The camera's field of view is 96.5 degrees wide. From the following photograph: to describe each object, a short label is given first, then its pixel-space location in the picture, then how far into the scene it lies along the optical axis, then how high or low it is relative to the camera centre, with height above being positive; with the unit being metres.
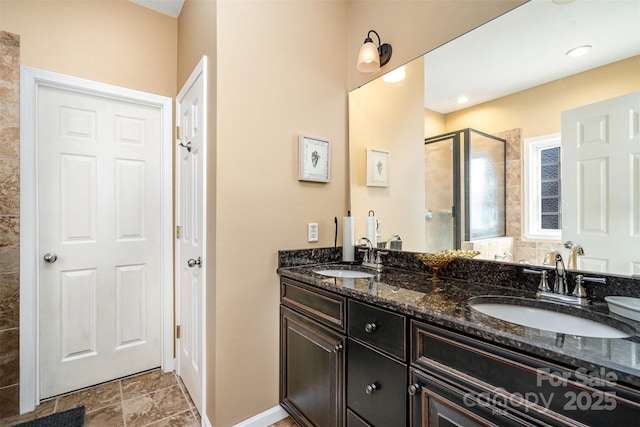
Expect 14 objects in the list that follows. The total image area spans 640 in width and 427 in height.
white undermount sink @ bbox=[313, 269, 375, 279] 1.76 -0.38
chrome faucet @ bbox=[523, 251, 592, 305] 1.05 -0.29
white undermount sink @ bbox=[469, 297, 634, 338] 0.86 -0.36
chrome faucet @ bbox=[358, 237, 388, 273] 1.81 -0.28
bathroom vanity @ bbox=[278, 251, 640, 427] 0.64 -0.43
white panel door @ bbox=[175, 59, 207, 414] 1.67 -0.10
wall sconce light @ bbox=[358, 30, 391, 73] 1.70 +0.97
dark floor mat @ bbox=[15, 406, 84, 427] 1.62 -1.20
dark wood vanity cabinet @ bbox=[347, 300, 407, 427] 1.02 -0.59
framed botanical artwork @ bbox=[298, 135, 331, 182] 1.79 +0.35
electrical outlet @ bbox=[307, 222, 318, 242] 1.85 -0.12
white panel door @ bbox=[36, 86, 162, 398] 1.89 -0.17
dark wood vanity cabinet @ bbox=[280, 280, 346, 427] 1.30 -0.72
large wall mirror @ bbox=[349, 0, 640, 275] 1.01 +0.39
